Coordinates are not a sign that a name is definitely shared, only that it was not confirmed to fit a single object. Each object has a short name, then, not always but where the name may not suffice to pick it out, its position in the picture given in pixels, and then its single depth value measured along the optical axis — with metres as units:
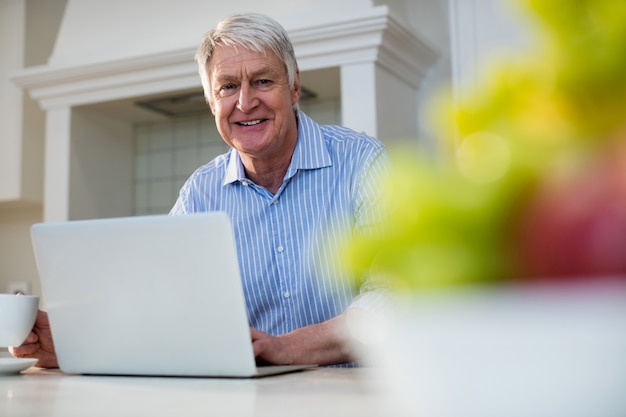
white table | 0.62
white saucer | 1.02
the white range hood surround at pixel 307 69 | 2.25
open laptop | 0.88
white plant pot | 0.28
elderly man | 1.53
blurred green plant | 0.27
